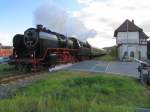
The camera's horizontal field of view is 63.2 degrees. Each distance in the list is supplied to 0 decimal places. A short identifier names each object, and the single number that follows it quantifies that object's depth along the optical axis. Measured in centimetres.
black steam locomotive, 1001
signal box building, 2677
